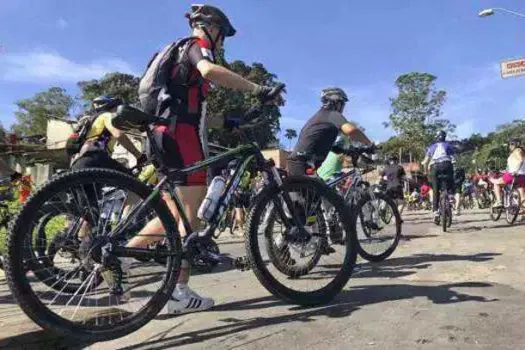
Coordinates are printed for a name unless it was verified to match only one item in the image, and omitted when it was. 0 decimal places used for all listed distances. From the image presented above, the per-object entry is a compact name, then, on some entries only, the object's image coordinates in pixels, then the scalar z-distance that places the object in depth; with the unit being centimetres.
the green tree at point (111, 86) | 5611
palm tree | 6844
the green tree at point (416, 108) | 7797
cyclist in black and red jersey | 377
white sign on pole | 1634
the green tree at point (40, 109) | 8144
